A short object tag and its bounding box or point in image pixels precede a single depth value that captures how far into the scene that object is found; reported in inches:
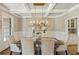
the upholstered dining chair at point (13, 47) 70.8
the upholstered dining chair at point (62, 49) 73.0
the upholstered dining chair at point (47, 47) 64.1
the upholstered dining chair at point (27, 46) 65.2
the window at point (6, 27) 95.1
